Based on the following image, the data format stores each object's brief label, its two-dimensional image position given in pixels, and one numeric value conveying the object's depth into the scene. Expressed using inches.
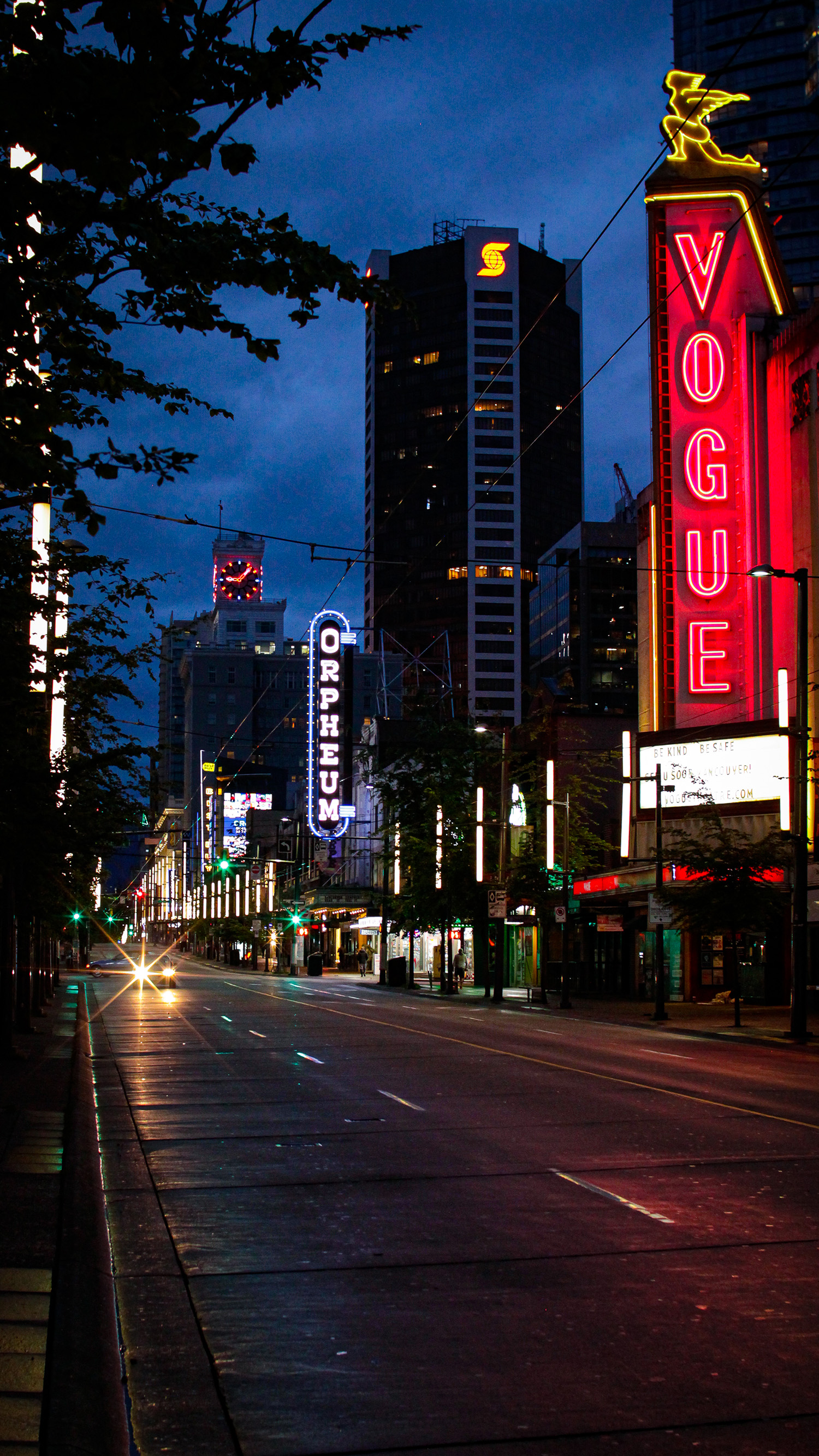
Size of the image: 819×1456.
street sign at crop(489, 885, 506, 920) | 2037.4
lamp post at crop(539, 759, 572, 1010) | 1798.1
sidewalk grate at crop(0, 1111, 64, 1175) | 503.8
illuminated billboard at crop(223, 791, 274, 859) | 6953.7
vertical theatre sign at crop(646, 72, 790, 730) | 1850.4
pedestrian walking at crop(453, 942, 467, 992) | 2773.1
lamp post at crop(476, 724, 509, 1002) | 2060.8
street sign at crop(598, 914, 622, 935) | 2087.8
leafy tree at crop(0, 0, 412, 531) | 270.8
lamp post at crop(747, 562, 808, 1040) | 1203.2
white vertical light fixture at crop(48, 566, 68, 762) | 839.7
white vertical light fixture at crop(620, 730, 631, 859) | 1862.7
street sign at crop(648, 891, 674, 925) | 1535.4
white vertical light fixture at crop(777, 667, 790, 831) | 1324.7
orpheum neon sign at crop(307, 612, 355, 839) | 3511.3
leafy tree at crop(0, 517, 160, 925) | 682.8
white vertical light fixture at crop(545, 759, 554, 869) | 1868.8
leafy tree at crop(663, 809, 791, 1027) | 1445.6
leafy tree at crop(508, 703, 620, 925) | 2165.4
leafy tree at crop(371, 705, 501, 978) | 2356.1
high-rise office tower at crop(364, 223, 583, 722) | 7317.9
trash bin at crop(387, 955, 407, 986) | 2731.3
